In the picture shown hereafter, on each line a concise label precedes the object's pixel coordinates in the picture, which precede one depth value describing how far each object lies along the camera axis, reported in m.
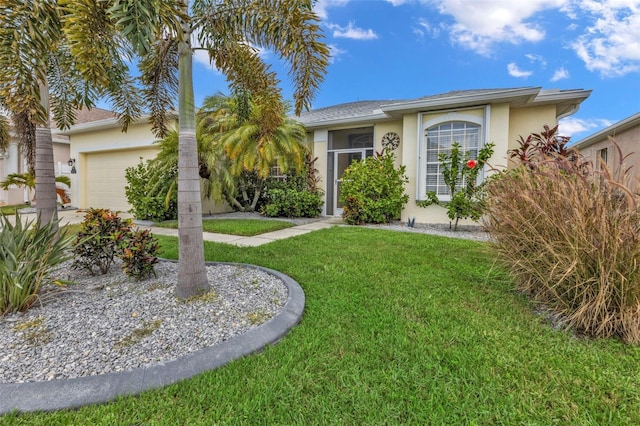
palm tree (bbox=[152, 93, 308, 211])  8.57
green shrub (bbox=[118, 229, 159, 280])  3.52
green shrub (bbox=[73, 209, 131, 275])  3.75
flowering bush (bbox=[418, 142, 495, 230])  7.50
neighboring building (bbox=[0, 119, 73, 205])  15.54
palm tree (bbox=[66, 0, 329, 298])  2.50
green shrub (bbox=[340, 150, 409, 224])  8.59
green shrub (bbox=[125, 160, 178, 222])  8.96
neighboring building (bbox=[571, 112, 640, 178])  9.83
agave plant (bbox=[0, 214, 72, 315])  2.77
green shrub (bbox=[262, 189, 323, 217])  9.98
